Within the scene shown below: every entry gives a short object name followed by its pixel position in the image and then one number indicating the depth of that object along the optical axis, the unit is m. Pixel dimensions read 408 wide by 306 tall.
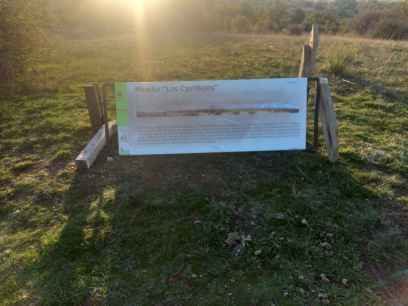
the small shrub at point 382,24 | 17.64
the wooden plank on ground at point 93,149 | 3.92
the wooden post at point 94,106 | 4.50
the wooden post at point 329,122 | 3.90
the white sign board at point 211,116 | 3.90
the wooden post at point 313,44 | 5.21
